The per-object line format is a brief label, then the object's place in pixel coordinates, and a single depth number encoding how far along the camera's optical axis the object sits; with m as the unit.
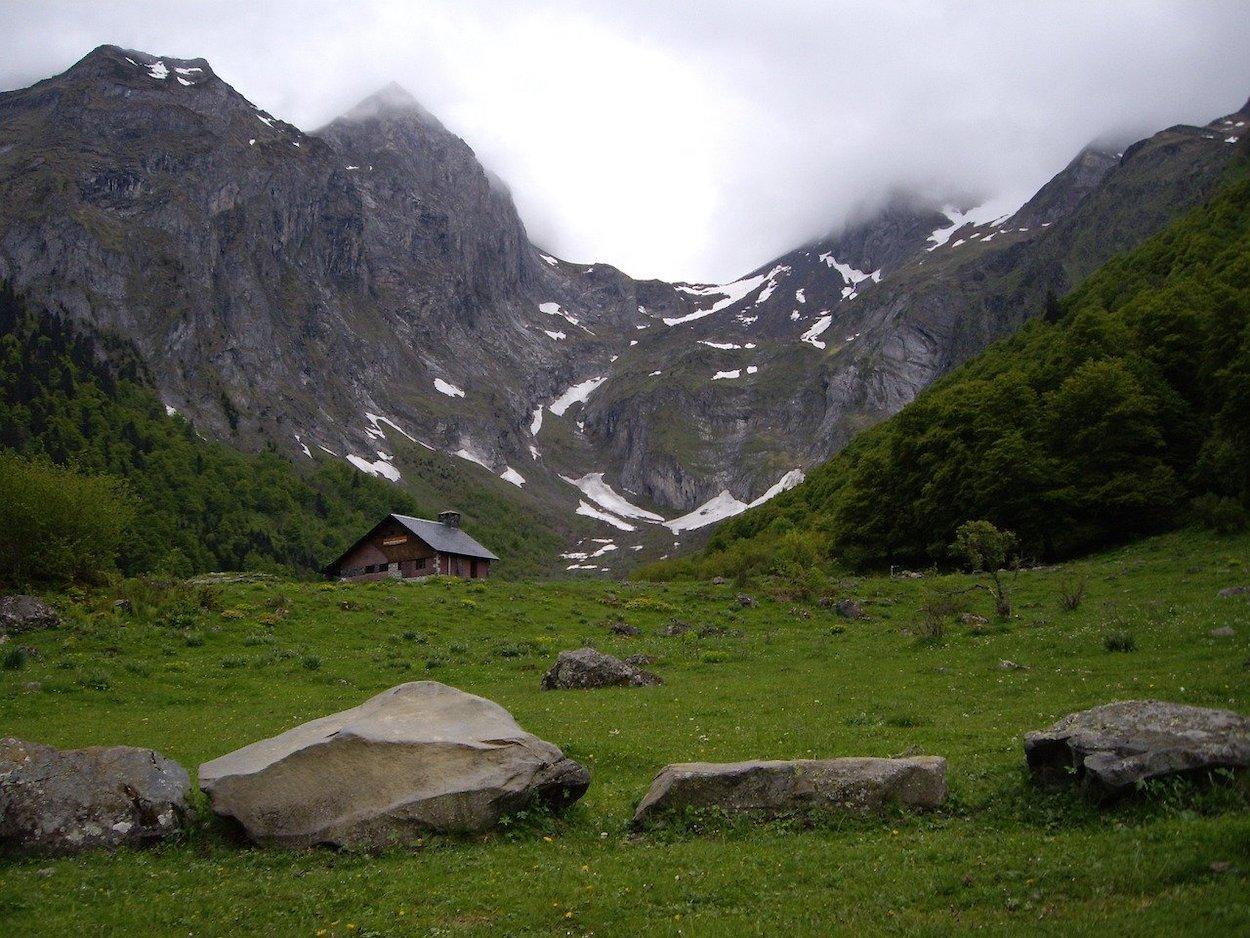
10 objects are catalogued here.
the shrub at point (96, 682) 27.31
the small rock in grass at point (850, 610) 42.91
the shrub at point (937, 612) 31.19
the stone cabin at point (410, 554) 83.06
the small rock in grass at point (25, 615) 34.09
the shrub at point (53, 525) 41.03
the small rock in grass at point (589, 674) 28.02
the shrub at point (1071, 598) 32.97
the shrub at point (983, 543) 37.19
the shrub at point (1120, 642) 22.70
